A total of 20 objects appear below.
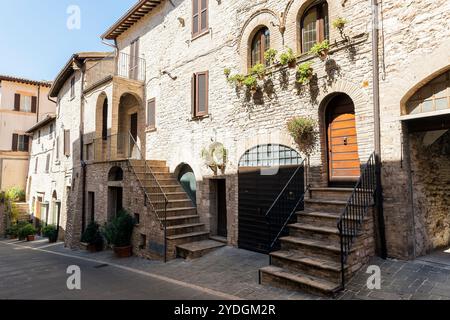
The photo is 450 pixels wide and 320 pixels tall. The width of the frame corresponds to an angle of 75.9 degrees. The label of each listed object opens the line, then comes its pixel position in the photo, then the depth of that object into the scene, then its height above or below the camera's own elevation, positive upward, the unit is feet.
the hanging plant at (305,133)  24.48 +3.76
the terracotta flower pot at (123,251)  33.60 -8.54
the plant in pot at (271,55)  27.54 +11.70
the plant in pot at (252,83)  28.94 +9.51
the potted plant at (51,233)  62.28 -11.69
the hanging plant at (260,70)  28.30 +10.52
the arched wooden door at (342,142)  23.37 +2.85
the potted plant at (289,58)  25.82 +10.60
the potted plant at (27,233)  68.42 -12.78
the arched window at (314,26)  25.07 +13.38
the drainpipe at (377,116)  20.16 +4.28
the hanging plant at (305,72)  24.53 +8.92
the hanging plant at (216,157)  32.50 +2.34
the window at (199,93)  35.65 +10.64
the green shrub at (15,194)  82.89 -4.33
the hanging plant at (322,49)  23.24 +10.35
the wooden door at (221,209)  33.71 -3.80
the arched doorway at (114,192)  42.43 -2.11
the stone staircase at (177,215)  29.84 -4.39
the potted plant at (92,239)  40.86 -8.55
